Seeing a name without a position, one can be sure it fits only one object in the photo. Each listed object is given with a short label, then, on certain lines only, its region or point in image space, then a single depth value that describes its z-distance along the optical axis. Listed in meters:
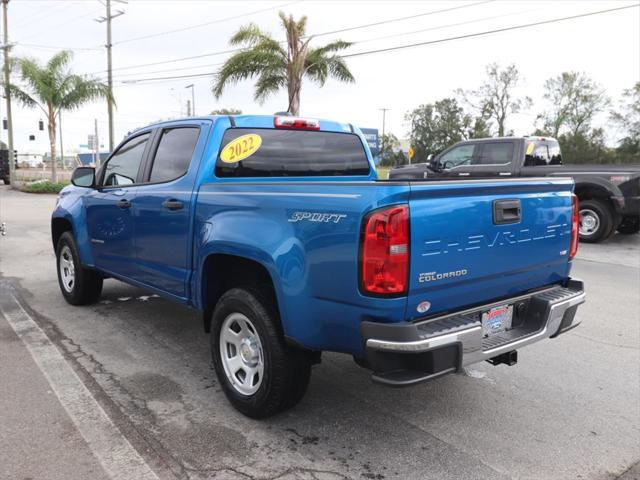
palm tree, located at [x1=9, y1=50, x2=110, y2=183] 23.02
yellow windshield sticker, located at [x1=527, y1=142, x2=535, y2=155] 11.10
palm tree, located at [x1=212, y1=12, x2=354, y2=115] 18.66
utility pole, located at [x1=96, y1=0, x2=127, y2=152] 24.69
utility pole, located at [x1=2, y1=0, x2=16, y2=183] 26.41
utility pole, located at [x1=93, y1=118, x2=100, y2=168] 28.58
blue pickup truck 2.54
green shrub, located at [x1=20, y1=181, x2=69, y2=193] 23.56
